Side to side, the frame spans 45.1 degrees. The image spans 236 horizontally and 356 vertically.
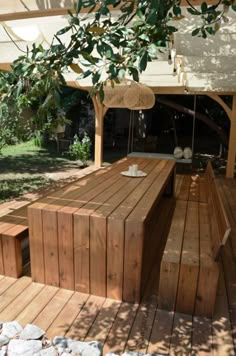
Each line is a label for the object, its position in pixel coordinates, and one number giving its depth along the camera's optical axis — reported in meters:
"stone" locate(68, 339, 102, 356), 1.65
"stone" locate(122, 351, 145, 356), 1.65
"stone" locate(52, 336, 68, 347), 1.72
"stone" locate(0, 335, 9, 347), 1.74
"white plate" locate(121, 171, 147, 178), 3.45
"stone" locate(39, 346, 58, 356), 1.66
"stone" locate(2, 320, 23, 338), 1.80
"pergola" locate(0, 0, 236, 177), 2.06
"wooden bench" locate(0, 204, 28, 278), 2.39
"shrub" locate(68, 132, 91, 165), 7.95
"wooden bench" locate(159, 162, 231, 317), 1.98
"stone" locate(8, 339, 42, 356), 1.67
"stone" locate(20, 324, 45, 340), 1.77
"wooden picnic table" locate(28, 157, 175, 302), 2.10
